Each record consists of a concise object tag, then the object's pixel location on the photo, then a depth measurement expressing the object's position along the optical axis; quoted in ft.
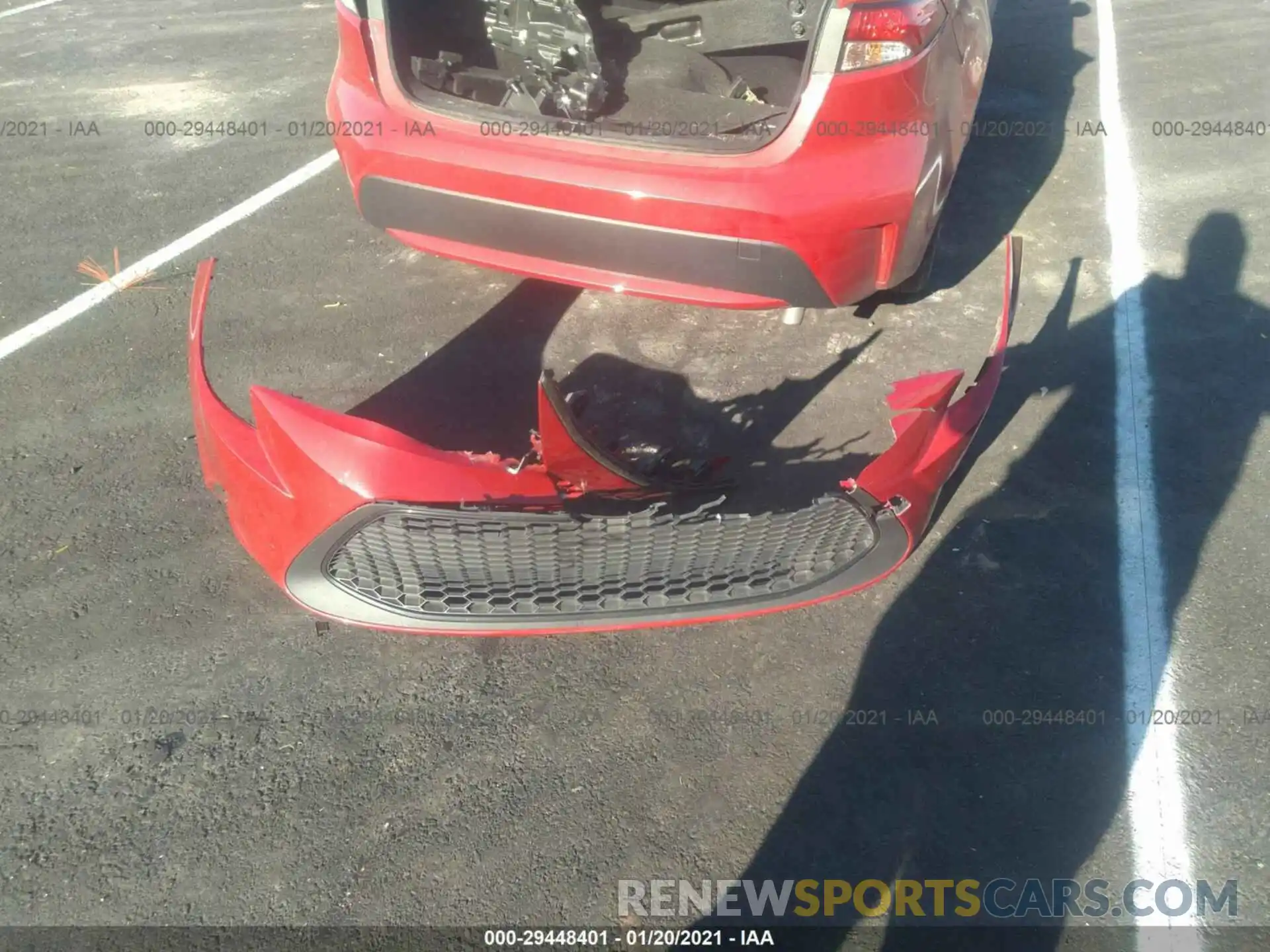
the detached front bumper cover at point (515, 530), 8.25
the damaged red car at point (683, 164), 9.84
